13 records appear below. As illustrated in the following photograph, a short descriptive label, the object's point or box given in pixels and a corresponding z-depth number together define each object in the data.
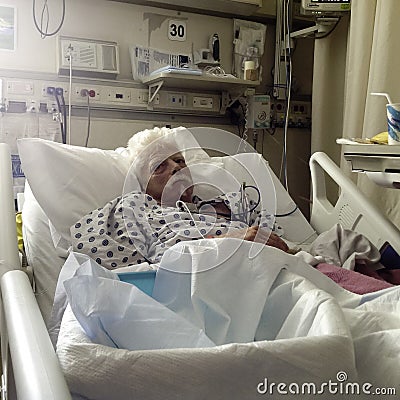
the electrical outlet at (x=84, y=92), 2.49
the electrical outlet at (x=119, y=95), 2.56
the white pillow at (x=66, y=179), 1.63
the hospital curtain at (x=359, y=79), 2.19
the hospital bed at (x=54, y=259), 0.55
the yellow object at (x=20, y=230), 1.76
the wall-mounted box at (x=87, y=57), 2.44
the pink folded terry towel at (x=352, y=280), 1.09
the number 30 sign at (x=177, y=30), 2.72
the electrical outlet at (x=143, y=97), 2.62
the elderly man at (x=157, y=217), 1.46
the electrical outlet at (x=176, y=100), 2.70
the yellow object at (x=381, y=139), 1.38
